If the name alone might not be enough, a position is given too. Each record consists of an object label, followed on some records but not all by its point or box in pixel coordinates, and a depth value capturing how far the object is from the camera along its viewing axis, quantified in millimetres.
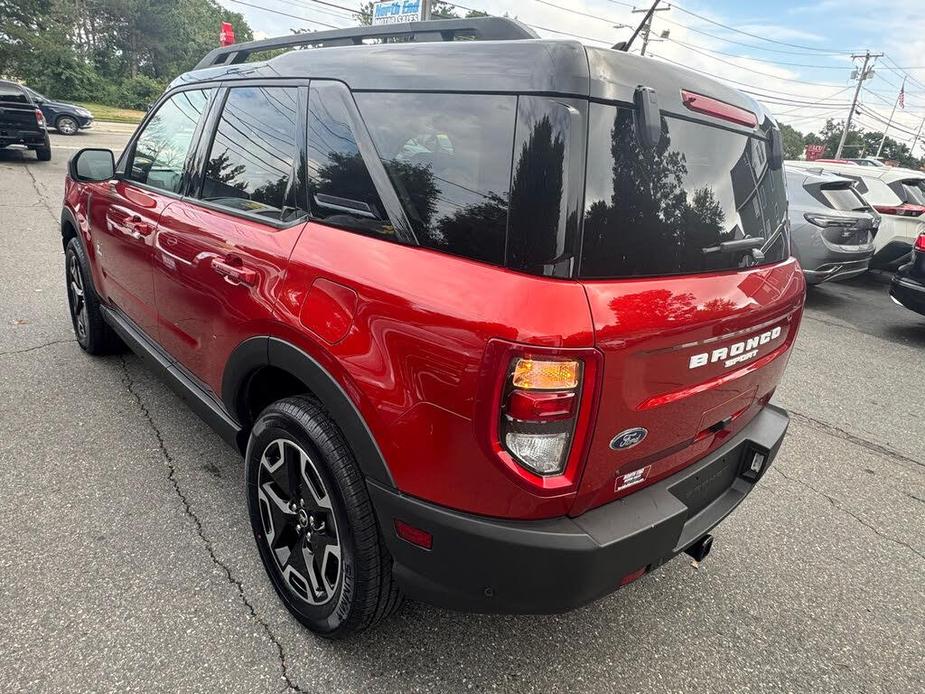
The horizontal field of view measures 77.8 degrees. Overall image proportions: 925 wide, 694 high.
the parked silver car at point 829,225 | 7125
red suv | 1380
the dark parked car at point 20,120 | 12312
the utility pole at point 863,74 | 45294
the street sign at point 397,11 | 17738
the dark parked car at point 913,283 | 6223
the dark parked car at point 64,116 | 18031
